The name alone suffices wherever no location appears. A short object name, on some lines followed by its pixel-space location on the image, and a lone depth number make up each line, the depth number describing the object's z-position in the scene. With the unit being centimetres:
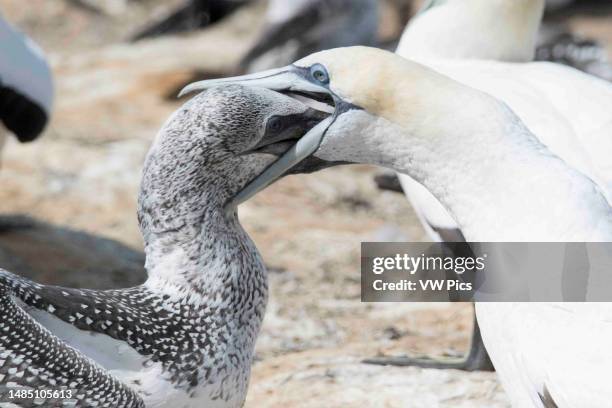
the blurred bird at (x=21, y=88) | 1396
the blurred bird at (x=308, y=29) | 2167
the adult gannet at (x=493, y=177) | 638
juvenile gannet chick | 702
